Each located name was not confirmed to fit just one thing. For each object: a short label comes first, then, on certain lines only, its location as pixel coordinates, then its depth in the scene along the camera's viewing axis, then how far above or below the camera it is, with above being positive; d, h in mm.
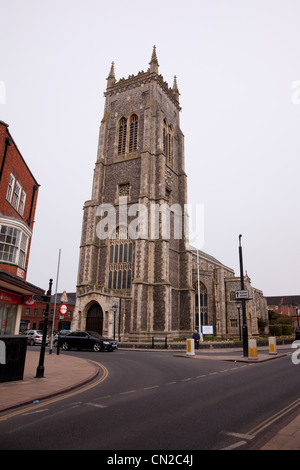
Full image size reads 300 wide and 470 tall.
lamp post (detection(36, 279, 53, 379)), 10500 -1379
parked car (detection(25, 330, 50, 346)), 30281 -1575
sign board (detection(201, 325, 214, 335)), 32647 -363
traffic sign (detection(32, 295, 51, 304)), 11119 +828
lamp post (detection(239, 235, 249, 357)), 18562 -474
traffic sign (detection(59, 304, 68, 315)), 17305 +765
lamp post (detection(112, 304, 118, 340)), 29853 +1540
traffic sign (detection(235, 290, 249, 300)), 19188 +1963
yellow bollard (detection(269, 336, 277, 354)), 21461 -1291
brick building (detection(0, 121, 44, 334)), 13625 +3714
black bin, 9375 -1104
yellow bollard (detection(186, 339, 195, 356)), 20192 -1453
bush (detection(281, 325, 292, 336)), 55625 -440
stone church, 32656 +10690
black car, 22609 -1376
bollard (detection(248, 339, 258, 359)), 18328 -1344
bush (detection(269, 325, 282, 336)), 53281 -454
